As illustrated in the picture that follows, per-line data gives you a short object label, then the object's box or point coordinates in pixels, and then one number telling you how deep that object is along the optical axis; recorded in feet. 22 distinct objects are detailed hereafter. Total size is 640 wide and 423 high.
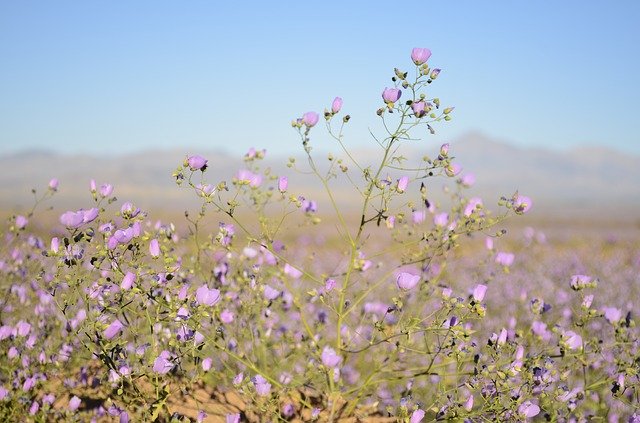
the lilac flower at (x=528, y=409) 9.96
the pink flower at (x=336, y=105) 10.70
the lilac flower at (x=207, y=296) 9.75
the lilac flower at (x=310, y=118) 10.83
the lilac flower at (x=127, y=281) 9.53
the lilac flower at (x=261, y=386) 10.75
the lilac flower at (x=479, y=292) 10.29
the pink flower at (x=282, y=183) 10.81
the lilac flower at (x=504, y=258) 14.37
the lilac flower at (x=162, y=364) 9.67
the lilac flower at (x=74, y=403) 11.54
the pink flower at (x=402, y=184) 10.33
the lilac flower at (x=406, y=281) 9.76
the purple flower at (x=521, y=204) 11.06
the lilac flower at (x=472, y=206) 11.78
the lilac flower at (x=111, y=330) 9.78
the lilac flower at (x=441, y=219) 13.09
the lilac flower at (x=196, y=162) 10.23
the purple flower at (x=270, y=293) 12.94
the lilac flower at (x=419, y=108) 9.91
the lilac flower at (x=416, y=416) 9.77
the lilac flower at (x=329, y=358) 10.94
